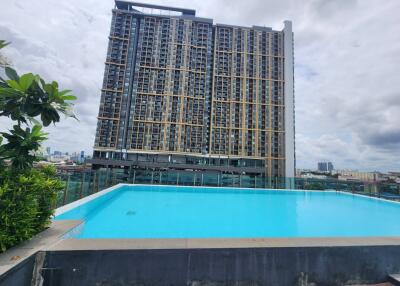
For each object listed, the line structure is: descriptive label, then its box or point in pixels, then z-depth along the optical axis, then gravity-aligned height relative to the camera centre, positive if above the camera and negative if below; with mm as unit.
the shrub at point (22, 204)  2107 -471
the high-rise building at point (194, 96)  39094 +14782
